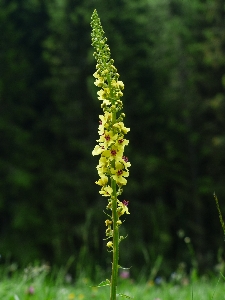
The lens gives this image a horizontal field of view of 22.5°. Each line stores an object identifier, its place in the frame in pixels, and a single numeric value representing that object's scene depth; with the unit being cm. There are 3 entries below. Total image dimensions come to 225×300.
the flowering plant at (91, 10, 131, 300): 211
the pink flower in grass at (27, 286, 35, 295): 351
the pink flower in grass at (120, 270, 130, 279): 497
